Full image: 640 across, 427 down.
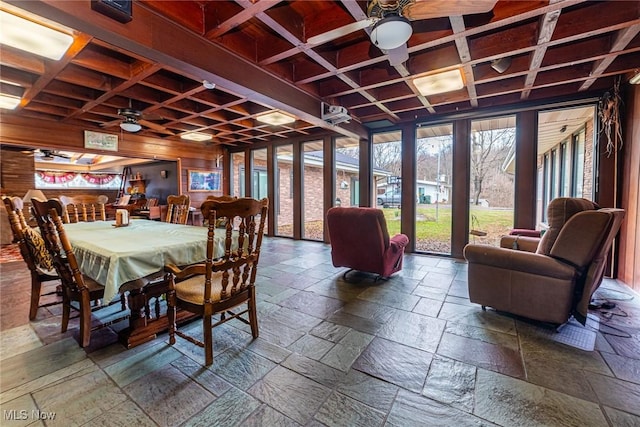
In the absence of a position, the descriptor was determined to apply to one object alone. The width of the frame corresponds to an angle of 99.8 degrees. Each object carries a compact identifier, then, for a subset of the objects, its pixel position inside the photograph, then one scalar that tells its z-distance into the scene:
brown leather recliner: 2.20
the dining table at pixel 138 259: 1.78
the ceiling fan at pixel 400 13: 1.74
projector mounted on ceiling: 4.06
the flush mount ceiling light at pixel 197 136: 6.42
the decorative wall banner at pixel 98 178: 11.75
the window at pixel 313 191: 7.51
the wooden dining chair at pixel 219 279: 1.77
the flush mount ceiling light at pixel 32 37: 2.23
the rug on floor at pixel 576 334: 2.15
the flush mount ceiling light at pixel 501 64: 3.12
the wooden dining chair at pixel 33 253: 2.38
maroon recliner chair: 3.29
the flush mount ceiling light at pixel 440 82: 3.27
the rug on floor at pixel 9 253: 4.86
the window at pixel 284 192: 7.38
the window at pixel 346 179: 7.51
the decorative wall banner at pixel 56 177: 10.71
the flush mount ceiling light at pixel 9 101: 3.98
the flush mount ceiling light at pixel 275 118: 4.71
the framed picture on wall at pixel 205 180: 7.59
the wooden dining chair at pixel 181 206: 3.78
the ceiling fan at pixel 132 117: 4.21
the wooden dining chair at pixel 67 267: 1.93
